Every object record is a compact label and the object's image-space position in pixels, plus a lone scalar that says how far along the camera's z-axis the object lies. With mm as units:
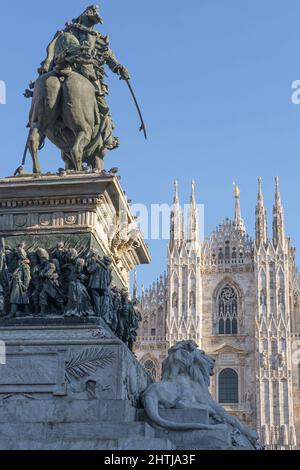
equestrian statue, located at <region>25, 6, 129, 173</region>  15477
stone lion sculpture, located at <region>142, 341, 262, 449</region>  12406
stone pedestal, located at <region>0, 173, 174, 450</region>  11687
